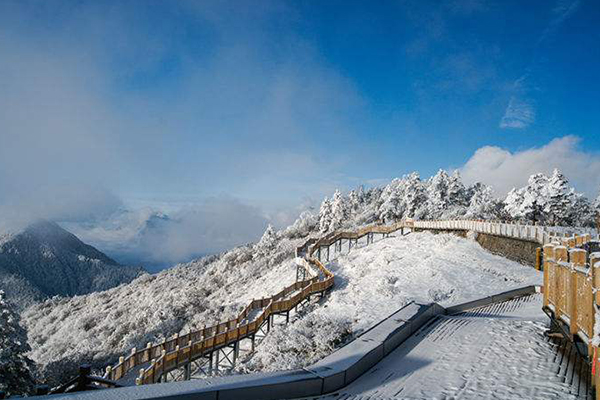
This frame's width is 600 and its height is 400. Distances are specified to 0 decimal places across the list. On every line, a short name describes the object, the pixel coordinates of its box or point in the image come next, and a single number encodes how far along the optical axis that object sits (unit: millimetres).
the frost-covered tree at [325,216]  76750
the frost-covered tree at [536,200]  46188
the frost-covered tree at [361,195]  131875
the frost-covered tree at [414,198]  63031
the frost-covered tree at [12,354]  17536
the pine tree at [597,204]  58234
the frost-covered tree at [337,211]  75000
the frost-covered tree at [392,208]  68188
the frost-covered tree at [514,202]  50578
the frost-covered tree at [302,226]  81438
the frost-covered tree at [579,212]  47750
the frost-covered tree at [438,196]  61375
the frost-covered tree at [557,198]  44969
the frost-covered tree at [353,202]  104031
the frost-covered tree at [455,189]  62906
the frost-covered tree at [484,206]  58125
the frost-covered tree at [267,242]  66938
